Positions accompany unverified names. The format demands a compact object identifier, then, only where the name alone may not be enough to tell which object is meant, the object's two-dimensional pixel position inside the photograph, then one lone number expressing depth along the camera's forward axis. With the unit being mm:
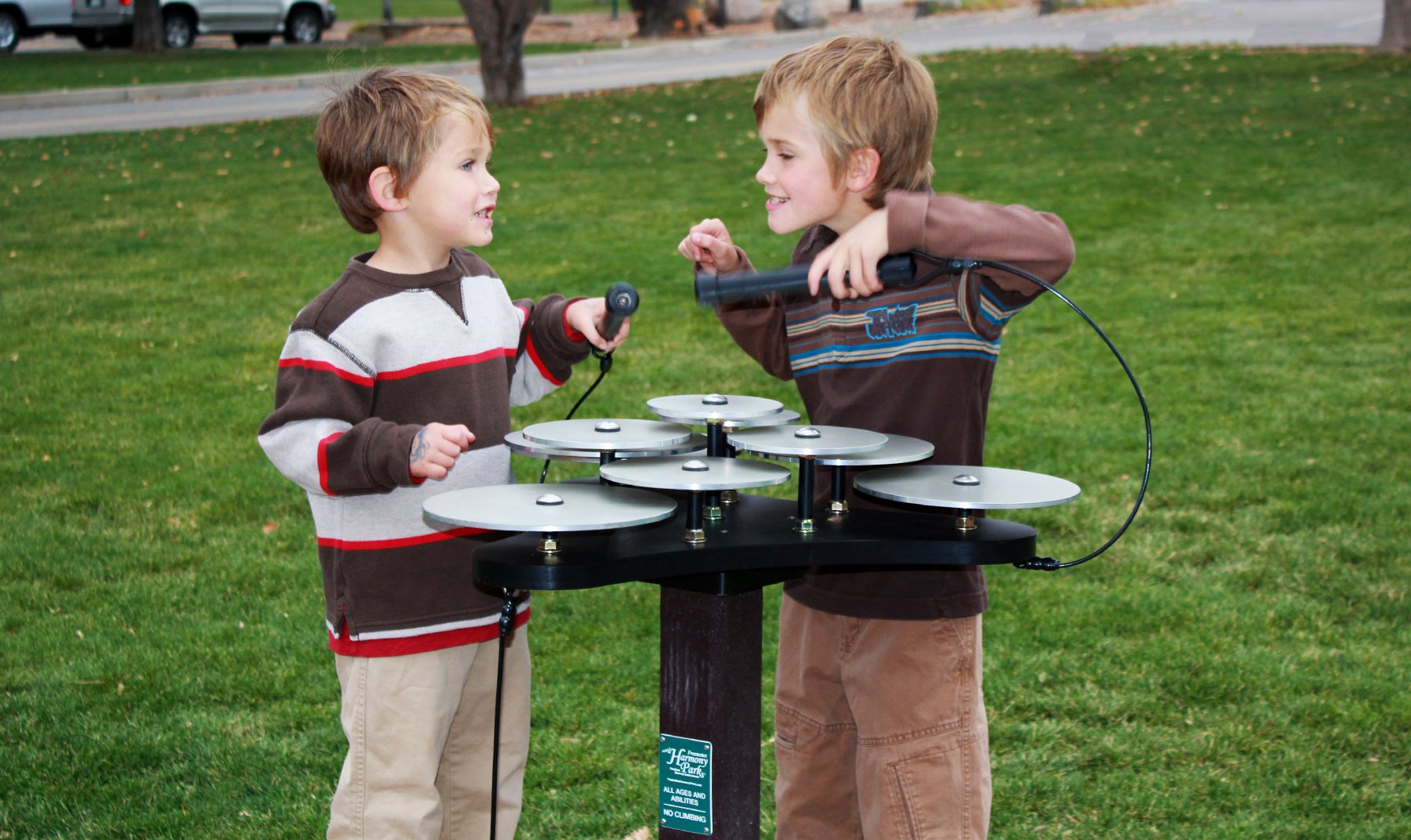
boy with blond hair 2461
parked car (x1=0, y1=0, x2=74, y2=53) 24188
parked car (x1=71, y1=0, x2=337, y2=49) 24766
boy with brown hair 2471
